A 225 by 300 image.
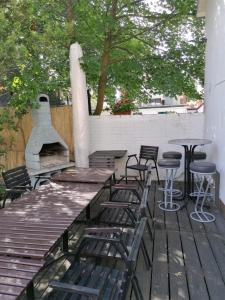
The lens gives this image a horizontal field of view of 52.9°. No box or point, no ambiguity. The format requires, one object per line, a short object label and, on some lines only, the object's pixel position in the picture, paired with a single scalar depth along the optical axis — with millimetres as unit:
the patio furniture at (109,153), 4495
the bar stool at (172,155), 4029
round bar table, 3567
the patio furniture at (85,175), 2942
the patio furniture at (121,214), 2217
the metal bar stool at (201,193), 3070
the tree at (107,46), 4045
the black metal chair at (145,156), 4587
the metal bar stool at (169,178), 3376
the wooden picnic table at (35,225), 1264
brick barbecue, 4473
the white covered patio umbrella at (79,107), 4701
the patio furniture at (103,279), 1248
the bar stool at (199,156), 3983
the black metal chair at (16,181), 2822
